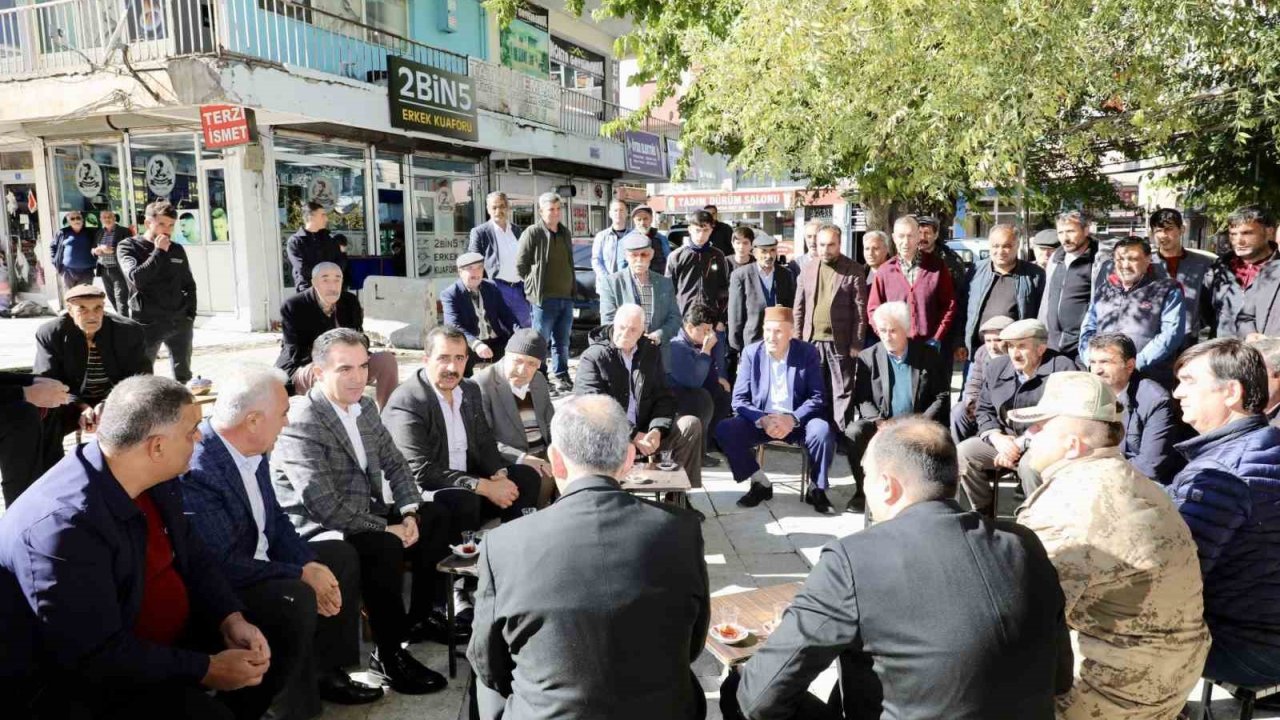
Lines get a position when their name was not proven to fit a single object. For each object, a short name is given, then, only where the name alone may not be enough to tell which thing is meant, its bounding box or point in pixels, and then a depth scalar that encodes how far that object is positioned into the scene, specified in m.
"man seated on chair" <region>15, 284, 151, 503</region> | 4.79
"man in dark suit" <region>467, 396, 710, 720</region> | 2.02
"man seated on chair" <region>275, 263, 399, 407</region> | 5.67
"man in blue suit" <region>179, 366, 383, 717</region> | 3.00
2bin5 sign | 13.35
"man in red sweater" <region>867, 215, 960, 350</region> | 6.54
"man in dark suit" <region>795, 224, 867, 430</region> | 6.81
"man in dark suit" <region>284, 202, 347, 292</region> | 7.67
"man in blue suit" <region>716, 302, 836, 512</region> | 5.71
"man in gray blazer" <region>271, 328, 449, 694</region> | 3.50
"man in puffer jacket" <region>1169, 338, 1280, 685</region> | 2.56
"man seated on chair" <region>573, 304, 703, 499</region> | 5.47
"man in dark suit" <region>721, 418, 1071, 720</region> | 1.86
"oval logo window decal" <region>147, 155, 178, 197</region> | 12.80
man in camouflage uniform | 2.20
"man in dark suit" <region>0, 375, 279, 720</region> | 2.23
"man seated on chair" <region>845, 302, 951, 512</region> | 5.63
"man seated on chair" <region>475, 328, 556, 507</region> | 5.04
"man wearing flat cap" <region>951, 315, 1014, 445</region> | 5.50
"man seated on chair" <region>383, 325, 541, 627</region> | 4.29
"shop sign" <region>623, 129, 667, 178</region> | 21.52
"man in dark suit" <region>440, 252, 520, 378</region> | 6.98
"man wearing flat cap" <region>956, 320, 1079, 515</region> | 4.92
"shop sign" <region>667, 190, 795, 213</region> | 33.38
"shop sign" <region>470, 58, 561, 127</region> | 16.19
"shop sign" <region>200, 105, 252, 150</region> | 10.38
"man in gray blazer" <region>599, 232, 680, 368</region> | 6.99
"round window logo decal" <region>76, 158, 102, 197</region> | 13.24
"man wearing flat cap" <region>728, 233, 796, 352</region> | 7.53
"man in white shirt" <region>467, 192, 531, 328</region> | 8.66
